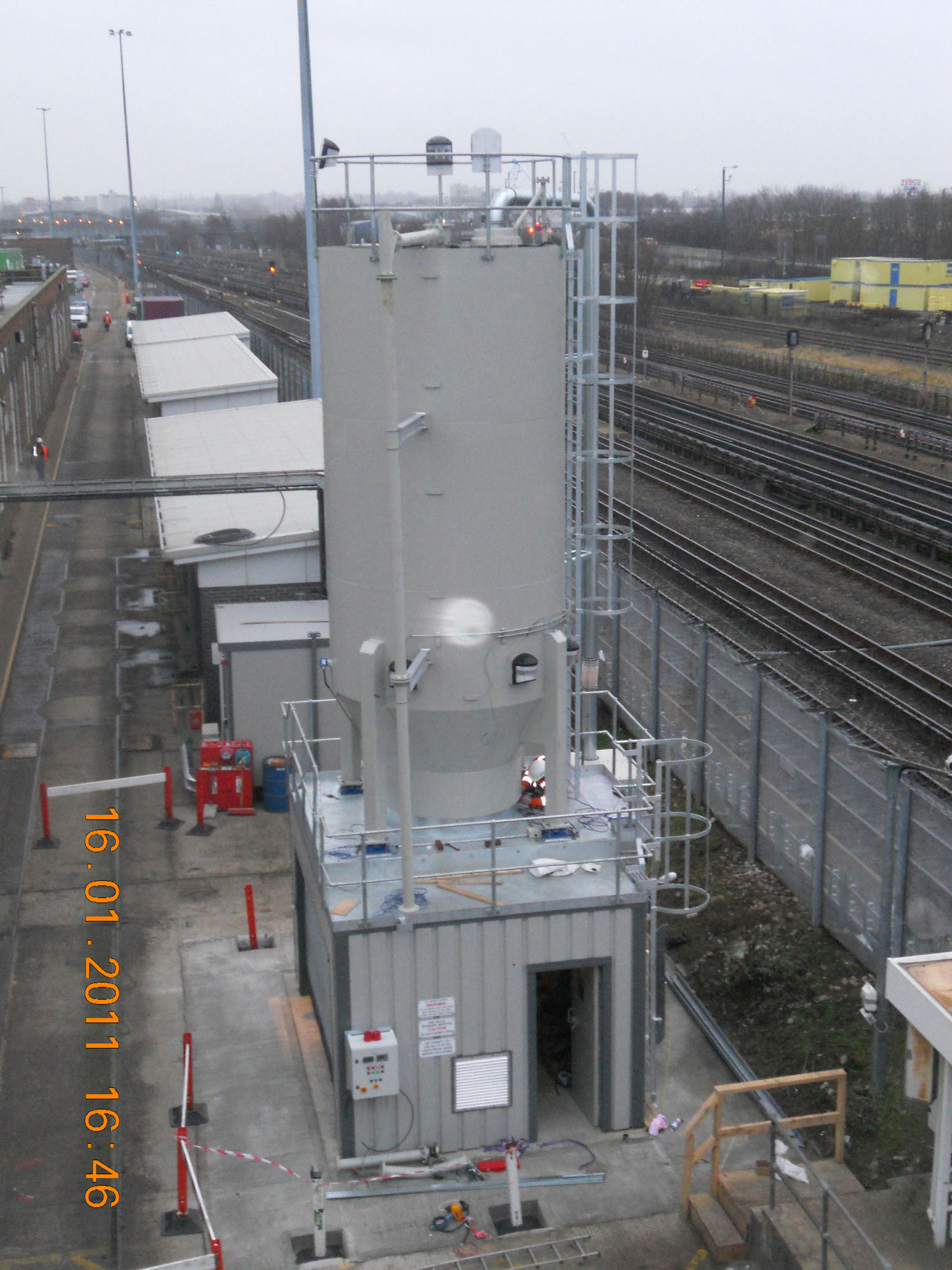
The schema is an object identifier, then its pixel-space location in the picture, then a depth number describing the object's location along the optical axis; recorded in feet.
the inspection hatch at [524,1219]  36.01
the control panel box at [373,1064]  37.24
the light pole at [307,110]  101.86
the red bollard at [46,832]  60.64
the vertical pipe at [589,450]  41.55
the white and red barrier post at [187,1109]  40.19
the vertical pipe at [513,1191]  35.94
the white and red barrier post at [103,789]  61.11
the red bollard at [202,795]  62.39
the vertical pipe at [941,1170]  31.22
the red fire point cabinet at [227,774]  63.67
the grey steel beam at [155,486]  76.54
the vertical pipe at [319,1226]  34.42
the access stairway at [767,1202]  32.37
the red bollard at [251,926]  50.29
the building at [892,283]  277.85
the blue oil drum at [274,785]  64.08
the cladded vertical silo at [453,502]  37.50
